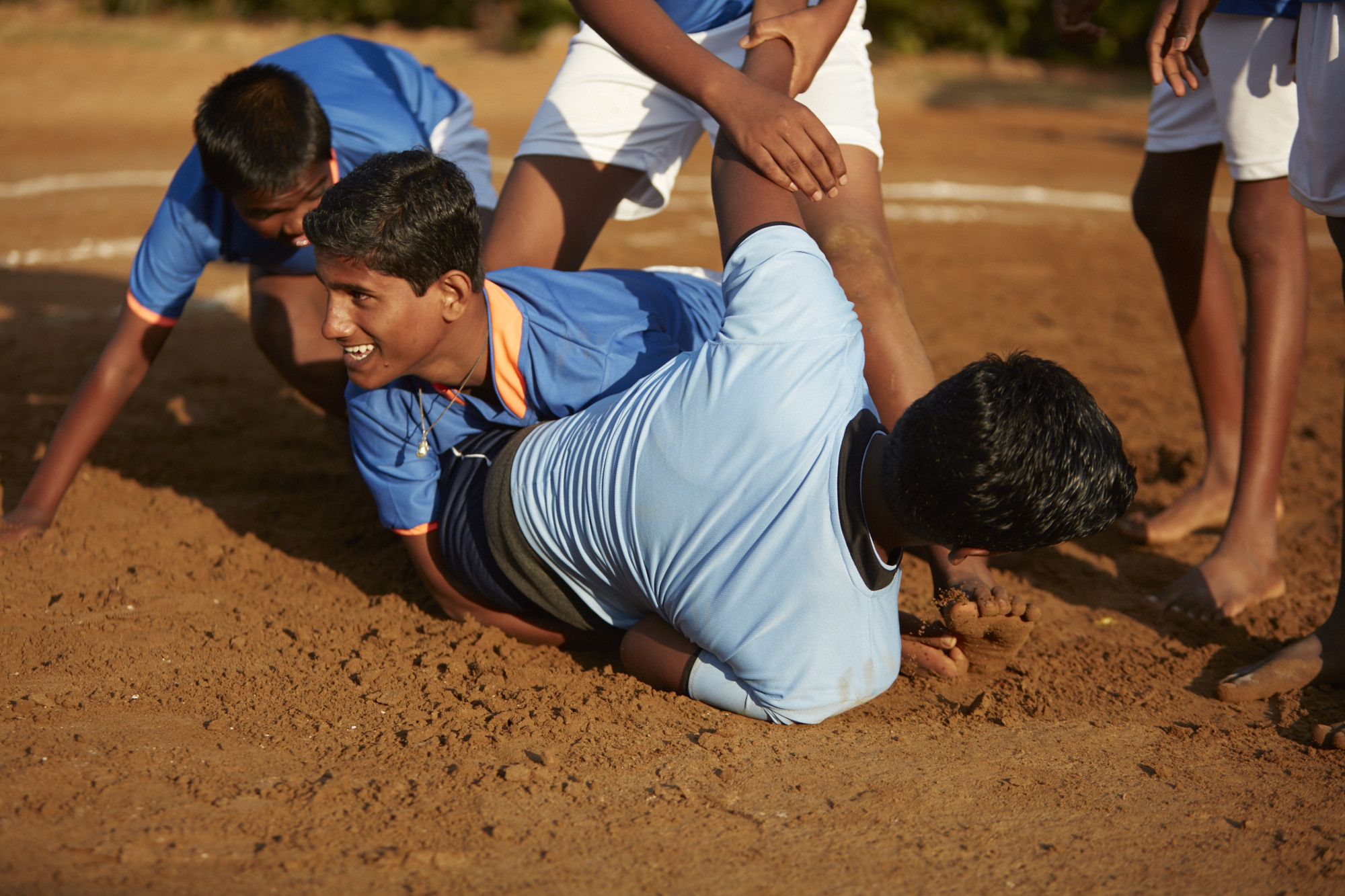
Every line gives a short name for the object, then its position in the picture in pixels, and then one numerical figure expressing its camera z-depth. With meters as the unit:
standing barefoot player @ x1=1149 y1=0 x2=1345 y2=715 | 2.38
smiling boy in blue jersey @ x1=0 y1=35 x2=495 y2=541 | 3.05
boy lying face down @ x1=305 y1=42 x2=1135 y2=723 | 1.94
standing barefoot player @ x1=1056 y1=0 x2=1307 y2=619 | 2.93
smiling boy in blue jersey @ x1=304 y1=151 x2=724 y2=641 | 2.42
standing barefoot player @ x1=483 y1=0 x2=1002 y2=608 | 2.53
